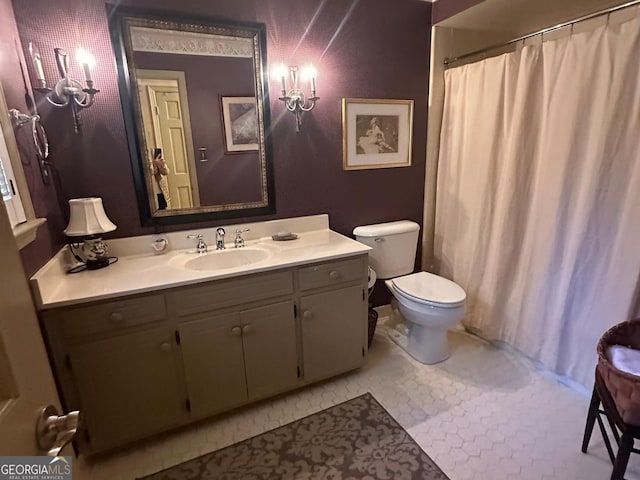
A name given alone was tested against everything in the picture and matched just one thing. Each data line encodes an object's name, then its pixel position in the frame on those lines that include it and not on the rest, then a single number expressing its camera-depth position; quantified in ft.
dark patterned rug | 4.96
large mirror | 5.72
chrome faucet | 6.52
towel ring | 4.64
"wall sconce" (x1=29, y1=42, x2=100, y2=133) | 5.01
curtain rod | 4.85
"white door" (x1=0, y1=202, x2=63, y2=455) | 1.63
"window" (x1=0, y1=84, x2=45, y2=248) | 4.01
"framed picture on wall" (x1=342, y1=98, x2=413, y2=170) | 7.58
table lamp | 5.29
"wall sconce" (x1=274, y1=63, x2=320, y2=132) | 6.67
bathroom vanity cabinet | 4.74
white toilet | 6.82
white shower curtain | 5.30
